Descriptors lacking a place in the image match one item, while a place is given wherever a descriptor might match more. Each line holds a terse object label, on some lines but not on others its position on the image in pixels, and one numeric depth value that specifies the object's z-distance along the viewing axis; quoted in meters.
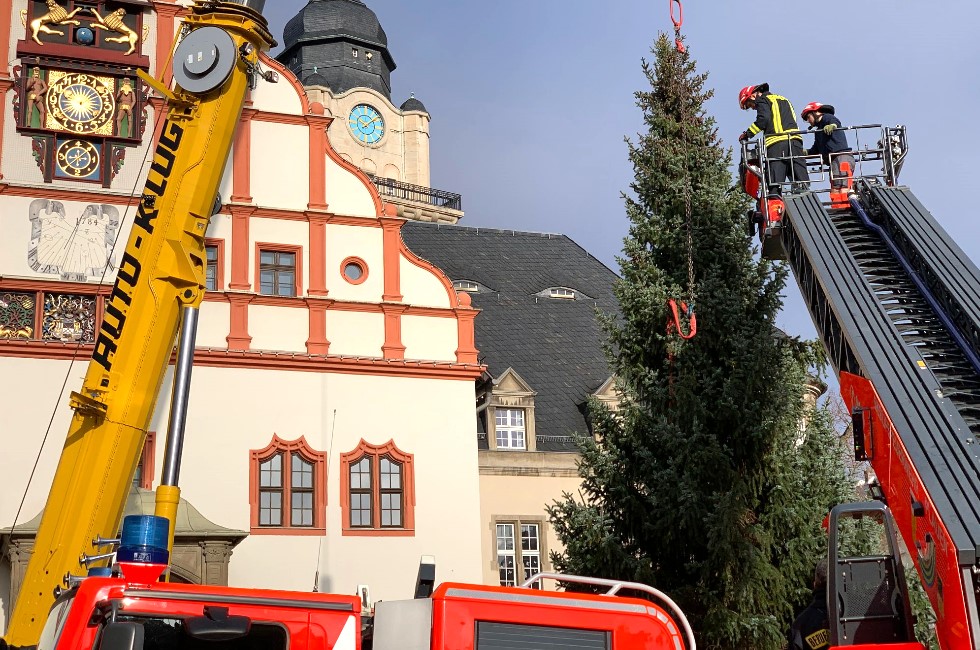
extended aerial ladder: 8.77
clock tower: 67.62
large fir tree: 17.25
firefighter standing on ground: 9.20
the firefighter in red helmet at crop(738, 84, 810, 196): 17.89
